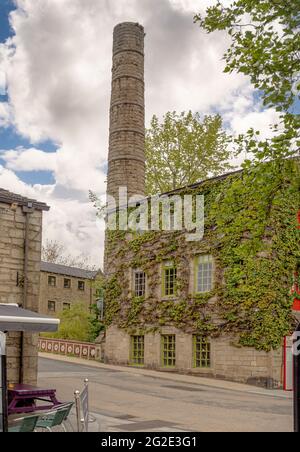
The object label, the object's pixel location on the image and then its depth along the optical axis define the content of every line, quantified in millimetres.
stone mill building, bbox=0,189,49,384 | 14883
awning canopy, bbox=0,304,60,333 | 10555
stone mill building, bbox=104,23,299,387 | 22812
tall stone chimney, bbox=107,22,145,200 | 32844
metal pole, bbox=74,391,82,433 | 9038
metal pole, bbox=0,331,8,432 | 6562
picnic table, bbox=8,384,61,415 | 11633
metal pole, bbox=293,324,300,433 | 4961
